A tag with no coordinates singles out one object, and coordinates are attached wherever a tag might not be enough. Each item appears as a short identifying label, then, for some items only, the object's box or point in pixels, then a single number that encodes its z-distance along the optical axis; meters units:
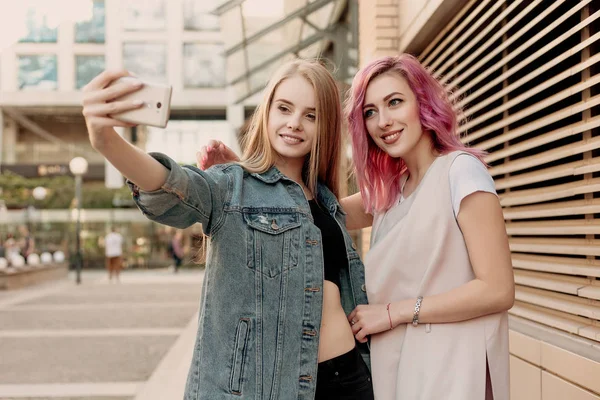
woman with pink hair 1.93
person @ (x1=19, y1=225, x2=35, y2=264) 20.82
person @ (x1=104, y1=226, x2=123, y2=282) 20.58
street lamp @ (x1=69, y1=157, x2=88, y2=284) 19.16
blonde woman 1.84
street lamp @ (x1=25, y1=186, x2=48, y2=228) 25.93
